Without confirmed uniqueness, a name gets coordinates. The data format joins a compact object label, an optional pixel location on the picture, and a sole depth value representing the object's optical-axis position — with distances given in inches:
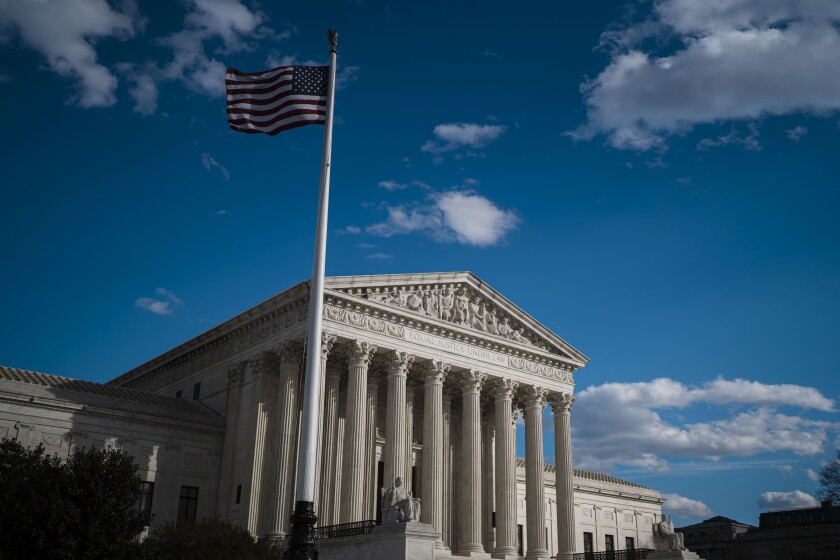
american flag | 924.0
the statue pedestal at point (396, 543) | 1277.1
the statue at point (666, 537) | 1766.1
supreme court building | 1625.2
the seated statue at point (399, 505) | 1322.6
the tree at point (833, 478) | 2751.0
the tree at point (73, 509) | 987.3
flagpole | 689.0
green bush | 1128.2
